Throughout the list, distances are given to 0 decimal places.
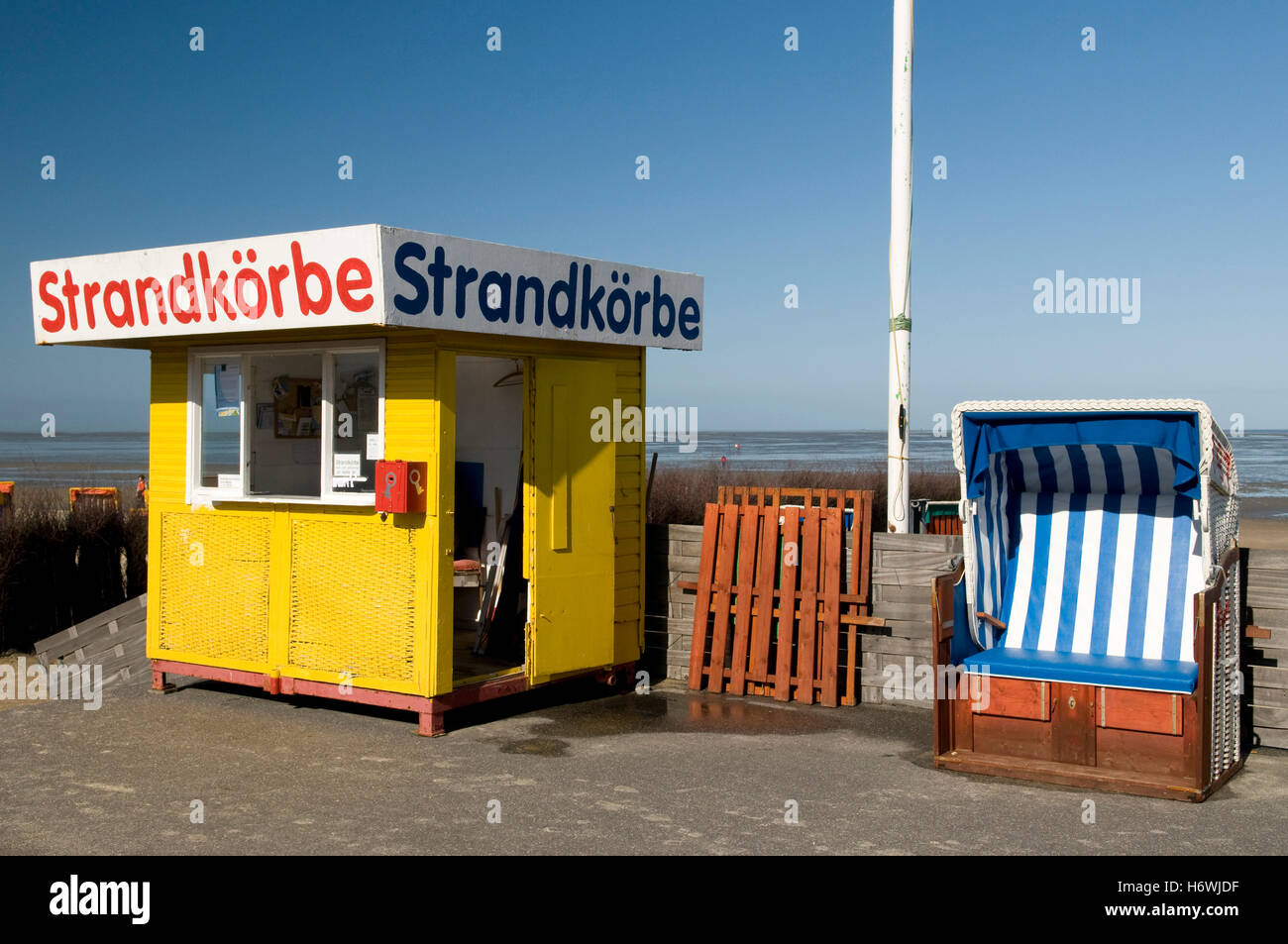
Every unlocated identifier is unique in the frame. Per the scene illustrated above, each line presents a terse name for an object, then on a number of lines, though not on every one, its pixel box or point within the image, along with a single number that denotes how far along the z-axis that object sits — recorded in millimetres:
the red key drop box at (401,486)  8562
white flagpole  10609
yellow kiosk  8594
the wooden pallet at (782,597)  9789
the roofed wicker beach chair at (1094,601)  7371
